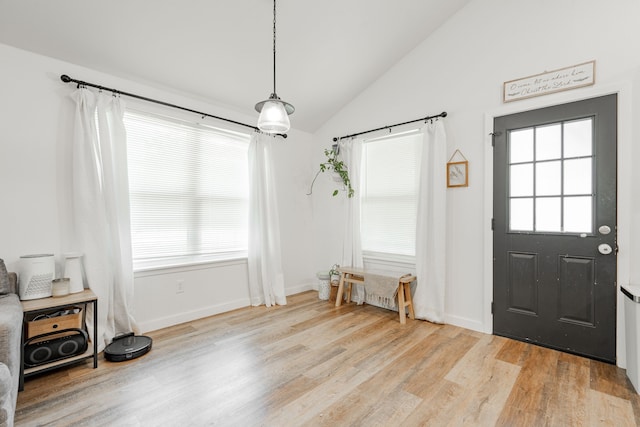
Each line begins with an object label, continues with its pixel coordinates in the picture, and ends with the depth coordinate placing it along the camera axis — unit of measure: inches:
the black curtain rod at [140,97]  100.7
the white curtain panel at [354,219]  159.2
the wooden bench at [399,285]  130.8
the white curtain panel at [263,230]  151.0
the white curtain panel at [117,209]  106.0
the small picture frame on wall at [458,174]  124.0
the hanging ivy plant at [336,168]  162.9
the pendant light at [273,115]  82.1
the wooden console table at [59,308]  80.8
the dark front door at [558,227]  95.5
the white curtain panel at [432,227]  127.6
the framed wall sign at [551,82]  98.8
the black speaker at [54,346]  82.3
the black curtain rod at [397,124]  128.9
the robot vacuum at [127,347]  94.5
